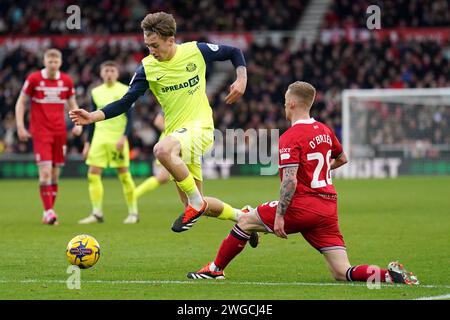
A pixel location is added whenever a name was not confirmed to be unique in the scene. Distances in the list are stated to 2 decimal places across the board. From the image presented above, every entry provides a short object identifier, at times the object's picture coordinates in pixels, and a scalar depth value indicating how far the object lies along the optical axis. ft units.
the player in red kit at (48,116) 88.22
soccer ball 54.39
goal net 186.91
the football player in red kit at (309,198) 48.26
